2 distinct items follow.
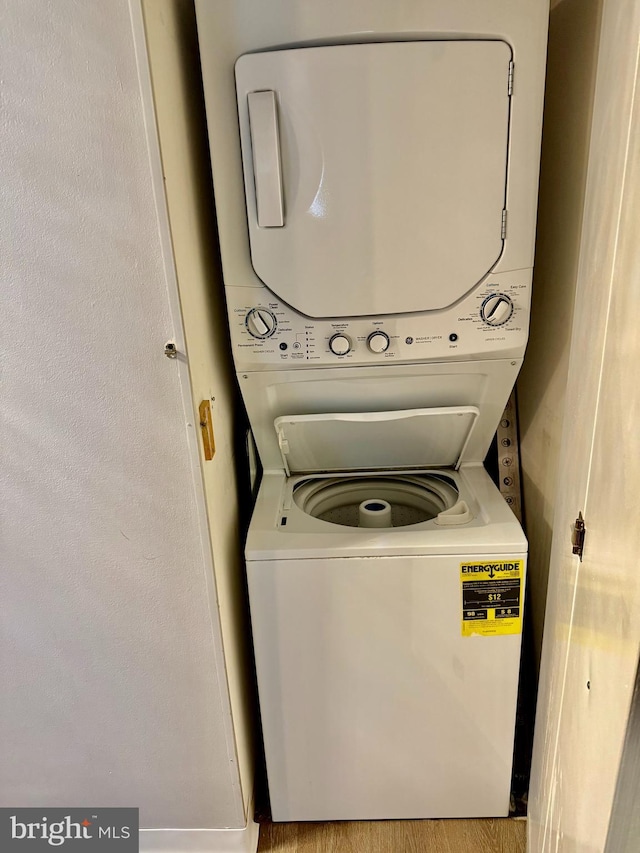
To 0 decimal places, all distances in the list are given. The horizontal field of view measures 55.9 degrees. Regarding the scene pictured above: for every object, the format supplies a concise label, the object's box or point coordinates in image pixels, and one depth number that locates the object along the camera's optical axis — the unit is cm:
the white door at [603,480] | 66
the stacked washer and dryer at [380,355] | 107
